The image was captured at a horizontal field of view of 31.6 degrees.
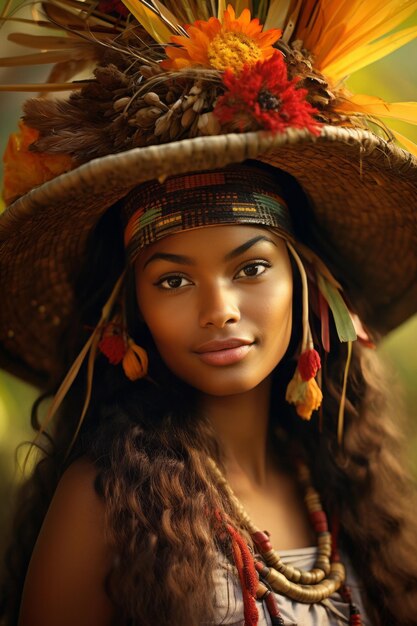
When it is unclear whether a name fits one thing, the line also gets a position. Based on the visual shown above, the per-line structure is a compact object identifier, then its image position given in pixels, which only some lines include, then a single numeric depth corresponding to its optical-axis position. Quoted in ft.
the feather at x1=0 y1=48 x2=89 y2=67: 5.25
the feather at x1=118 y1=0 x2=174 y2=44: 4.89
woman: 4.61
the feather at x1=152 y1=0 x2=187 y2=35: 4.92
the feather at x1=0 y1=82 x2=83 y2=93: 5.19
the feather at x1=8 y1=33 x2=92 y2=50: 5.33
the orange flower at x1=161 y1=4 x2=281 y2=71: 4.55
